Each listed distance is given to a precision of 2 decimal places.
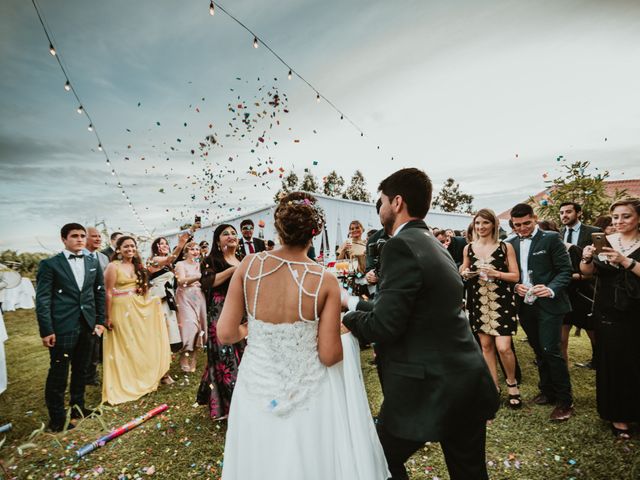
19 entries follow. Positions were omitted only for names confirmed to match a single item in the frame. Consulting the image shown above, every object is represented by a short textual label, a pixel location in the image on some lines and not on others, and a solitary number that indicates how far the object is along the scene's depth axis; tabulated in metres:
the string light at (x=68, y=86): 4.04
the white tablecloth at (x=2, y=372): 4.14
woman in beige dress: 5.47
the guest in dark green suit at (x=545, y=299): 3.29
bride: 1.70
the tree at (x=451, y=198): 50.22
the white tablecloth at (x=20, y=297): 12.38
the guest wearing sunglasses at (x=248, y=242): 4.90
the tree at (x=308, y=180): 33.36
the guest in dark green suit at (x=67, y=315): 3.64
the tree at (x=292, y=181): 31.54
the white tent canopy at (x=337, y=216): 9.08
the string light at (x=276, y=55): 4.12
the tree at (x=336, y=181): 38.26
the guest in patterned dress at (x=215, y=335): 3.58
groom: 1.51
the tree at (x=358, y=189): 39.41
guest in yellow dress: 4.49
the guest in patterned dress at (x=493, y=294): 3.57
